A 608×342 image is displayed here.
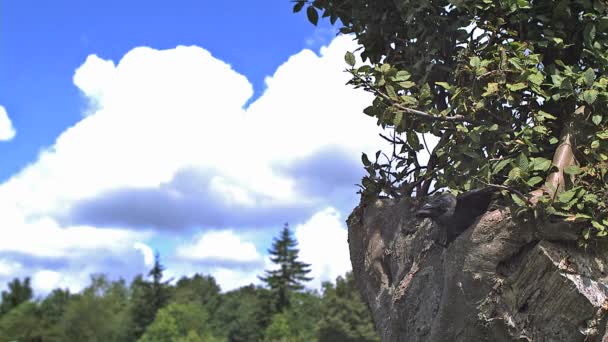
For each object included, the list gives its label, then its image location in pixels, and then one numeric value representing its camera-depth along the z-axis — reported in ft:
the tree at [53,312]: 181.27
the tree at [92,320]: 193.67
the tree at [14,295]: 180.34
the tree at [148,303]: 207.21
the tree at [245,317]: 195.52
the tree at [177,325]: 178.40
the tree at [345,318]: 140.05
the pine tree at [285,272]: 200.54
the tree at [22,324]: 156.66
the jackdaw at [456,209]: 13.70
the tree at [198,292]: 221.25
